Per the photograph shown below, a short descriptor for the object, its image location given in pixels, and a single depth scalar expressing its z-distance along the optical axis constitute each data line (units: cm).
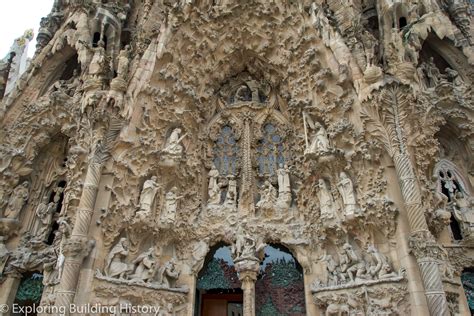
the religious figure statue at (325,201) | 743
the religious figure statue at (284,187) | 834
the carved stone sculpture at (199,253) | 773
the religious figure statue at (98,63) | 824
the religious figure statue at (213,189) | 850
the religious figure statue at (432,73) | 909
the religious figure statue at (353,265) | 674
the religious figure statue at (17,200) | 827
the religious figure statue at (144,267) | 707
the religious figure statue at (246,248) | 732
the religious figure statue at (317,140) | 772
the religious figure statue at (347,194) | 704
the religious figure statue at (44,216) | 823
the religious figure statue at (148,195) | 738
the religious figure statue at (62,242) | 648
